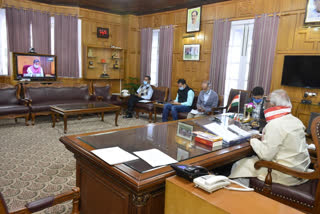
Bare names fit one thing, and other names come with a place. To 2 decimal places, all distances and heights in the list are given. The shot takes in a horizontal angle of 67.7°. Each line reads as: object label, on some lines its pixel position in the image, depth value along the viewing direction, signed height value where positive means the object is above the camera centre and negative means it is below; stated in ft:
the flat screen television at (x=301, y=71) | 15.06 +0.18
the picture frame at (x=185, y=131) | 7.63 -2.11
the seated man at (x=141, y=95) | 22.21 -2.72
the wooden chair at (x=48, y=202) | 4.19 -2.57
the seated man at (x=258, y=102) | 12.69 -1.62
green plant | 26.30 -2.05
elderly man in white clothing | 6.38 -1.88
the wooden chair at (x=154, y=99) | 20.98 -3.02
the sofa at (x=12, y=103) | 16.87 -3.33
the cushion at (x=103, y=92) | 22.87 -2.67
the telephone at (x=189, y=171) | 4.55 -1.97
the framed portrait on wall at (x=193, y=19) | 21.37 +4.45
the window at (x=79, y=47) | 25.83 +1.70
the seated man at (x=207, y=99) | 17.29 -2.13
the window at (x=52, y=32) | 24.39 +3.01
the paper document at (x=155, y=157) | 5.35 -2.11
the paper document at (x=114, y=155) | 5.34 -2.11
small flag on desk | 13.14 -1.60
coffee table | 16.11 -3.17
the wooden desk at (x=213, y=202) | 3.84 -2.19
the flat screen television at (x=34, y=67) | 21.90 -0.52
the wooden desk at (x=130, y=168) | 4.75 -2.17
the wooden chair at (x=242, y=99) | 17.07 -1.96
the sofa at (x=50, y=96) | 18.31 -2.92
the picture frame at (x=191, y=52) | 21.83 +1.54
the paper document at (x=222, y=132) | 7.56 -2.09
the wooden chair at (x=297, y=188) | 5.89 -3.00
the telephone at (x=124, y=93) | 23.45 -2.71
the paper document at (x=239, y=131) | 8.06 -2.09
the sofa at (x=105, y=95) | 22.22 -2.92
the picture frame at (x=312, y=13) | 14.71 +3.81
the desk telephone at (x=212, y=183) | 4.20 -2.02
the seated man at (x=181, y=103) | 18.60 -2.73
